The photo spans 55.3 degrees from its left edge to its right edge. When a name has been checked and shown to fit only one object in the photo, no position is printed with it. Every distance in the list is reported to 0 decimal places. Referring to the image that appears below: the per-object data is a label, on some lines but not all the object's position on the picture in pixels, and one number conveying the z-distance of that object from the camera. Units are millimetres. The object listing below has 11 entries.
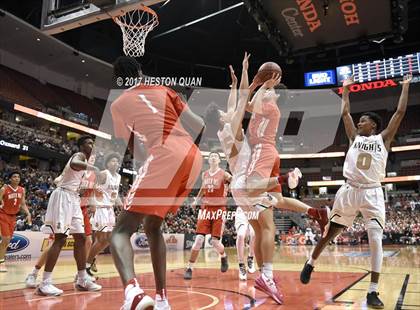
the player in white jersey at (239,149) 4363
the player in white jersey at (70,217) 4887
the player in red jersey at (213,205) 7065
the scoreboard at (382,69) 25859
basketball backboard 7160
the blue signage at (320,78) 29156
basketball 4512
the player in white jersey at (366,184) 4289
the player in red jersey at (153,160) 2723
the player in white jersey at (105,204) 6202
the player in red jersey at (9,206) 8953
